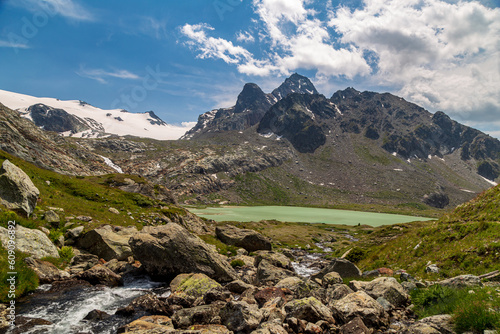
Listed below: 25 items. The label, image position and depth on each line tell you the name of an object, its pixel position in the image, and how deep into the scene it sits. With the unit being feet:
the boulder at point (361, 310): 43.42
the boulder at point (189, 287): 62.68
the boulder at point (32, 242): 63.26
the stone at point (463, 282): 43.80
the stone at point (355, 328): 39.68
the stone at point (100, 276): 71.41
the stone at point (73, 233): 89.45
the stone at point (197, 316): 48.19
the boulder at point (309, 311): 45.83
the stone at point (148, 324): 45.07
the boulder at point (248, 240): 159.74
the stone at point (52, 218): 88.74
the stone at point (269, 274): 84.77
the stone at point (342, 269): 83.76
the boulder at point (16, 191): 74.59
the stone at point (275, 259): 112.88
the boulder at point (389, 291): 50.29
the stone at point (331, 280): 67.15
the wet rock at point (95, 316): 54.19
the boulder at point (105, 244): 89.45
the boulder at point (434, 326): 33.10
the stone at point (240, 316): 44.37
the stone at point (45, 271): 63.27
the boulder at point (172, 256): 81.92
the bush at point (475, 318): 29.73
